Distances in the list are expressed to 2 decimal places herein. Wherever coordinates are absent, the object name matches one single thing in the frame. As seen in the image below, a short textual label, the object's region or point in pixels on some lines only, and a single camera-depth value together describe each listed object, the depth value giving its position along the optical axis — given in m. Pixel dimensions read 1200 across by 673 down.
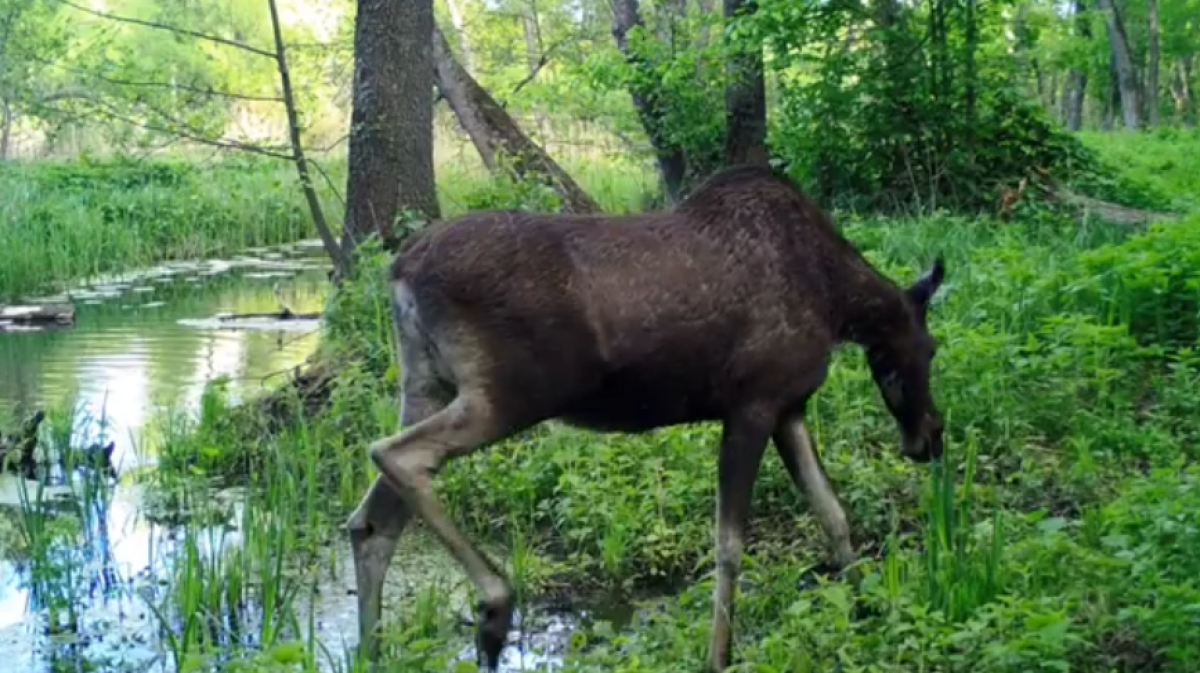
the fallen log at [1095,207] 12.93
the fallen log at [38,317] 14.55
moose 5.09
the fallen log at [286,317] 13.53
